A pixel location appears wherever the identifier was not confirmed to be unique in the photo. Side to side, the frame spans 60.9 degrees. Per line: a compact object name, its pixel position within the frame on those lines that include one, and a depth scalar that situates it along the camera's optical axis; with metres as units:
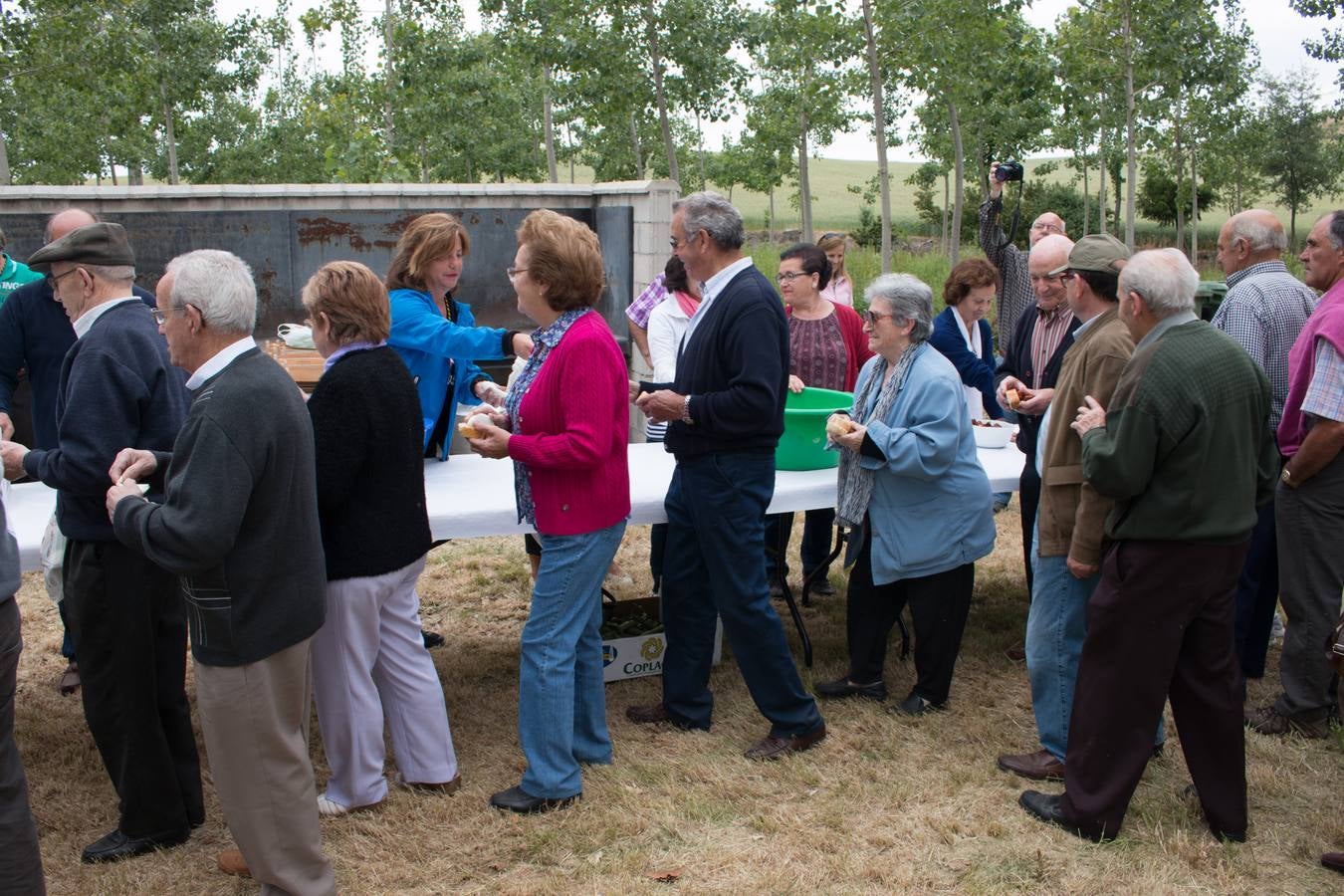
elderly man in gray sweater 2.65
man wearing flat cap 3.09
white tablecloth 3.84
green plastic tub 4.68
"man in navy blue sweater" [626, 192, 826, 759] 3.63
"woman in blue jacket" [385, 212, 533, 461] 3.93
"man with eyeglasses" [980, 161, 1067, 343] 6.36
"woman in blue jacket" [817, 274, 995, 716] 4.14
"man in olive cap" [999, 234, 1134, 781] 3.47
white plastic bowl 5.42
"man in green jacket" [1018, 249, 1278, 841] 3.16
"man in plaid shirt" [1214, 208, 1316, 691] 4.55
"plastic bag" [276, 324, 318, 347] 6.74
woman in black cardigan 3.22
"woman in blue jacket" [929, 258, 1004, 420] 5.42
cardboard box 4.72
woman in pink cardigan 3.38
